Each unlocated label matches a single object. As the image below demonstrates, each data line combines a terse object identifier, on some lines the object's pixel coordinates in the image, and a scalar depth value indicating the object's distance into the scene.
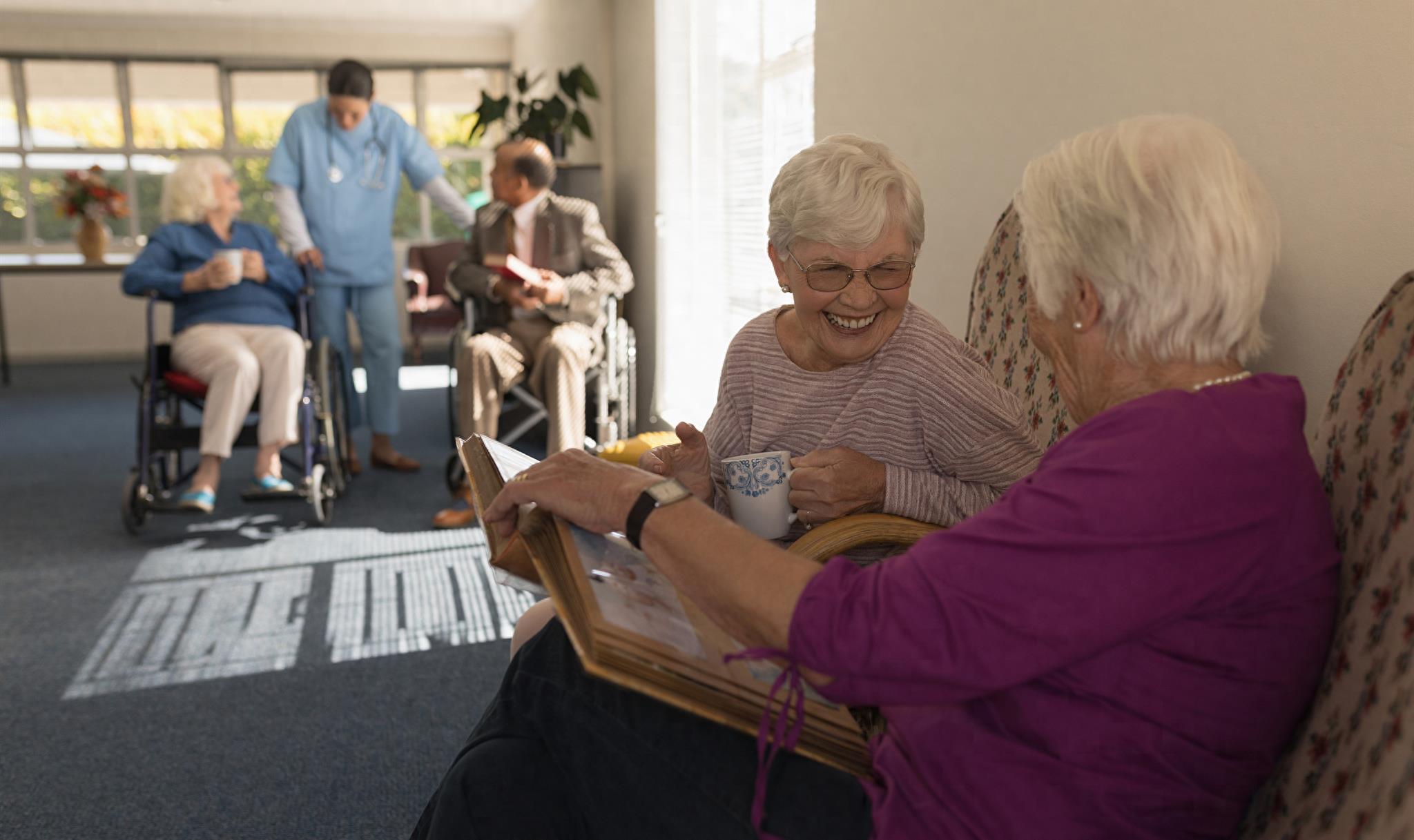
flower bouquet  7.21
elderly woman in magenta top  0.79
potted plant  5.01
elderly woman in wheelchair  3.70
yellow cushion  3.22
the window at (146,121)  8.35
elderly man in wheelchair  3.98
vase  7.20
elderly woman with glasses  1.44
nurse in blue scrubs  4.37
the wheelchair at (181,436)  3.67
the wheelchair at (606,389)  4.20
